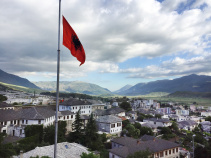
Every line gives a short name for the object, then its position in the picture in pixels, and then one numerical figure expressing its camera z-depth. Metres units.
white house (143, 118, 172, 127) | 84.06
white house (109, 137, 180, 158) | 34.35
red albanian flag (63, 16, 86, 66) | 11.57
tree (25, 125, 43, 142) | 39.34
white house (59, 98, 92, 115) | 71.50
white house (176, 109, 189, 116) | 155.20
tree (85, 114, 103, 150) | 40.91
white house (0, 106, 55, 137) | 40.63
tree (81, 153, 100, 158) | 20.53
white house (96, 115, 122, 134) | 58.74
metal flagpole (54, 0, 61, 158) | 11.53
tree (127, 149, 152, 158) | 26.06
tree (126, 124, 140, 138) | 58.23
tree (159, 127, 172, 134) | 68.79
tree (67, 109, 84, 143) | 44.01
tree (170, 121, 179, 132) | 77.96
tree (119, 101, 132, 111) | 119.62
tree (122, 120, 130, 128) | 69.97
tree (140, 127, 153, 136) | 62.97
